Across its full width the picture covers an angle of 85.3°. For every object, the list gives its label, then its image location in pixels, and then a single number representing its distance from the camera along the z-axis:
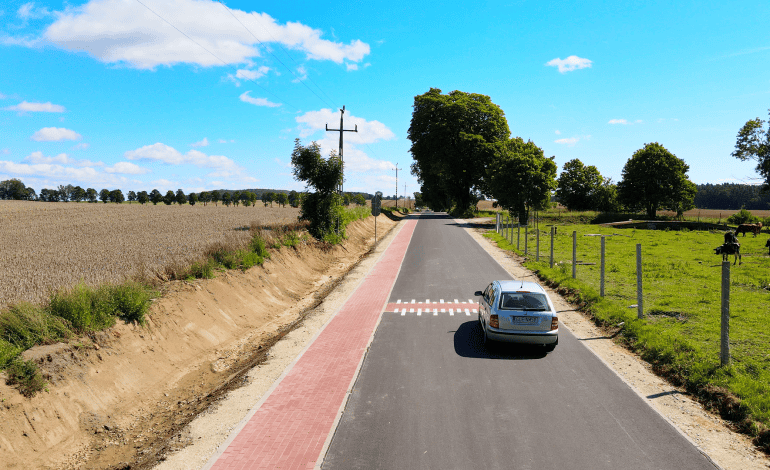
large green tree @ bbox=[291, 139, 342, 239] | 26.84
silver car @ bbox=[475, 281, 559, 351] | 9.62
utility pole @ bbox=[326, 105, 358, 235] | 28.55
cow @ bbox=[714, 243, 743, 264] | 20.92
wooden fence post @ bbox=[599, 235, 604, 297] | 14.27
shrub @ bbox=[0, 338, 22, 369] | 6.62
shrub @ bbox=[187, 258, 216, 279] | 13.45
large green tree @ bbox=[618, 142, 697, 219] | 61.00
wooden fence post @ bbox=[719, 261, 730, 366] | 8.23
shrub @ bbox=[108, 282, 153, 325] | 9.48
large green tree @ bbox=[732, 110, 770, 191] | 52.59
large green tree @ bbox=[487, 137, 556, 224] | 44.41
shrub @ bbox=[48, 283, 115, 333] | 8.45
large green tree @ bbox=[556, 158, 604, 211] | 83.44
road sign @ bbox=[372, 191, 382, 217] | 32.00
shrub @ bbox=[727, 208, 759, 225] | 51.87
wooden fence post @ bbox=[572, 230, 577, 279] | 17.62
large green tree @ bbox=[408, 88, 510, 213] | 58.38
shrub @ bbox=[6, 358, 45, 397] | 6.52
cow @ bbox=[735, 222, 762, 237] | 38.12
